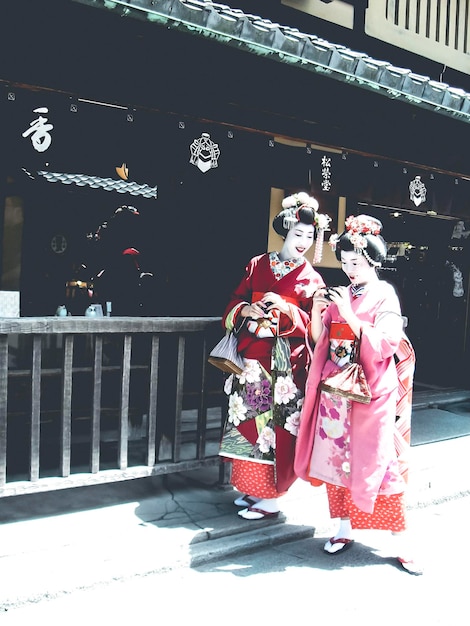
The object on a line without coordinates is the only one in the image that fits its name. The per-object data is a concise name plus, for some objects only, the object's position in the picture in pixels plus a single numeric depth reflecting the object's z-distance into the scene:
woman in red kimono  5.14
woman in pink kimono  4.59
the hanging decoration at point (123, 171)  7.14
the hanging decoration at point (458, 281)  11.42
